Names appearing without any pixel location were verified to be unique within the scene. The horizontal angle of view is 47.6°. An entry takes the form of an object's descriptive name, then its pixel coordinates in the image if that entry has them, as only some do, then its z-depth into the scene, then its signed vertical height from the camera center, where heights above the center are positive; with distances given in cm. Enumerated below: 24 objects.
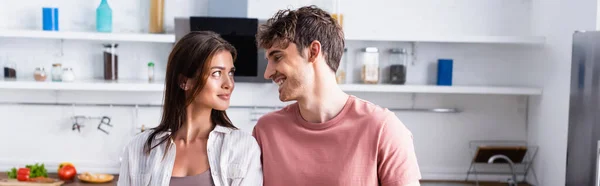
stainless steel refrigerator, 292 -27
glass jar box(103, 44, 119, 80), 377 -9
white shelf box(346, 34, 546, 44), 369 +6
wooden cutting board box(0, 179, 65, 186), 347 -71
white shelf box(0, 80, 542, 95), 359 -21
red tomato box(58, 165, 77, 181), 367 -69
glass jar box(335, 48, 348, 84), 381 -13
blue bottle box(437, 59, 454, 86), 388 -12
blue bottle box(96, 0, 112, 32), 367 +16
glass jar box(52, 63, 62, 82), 375 -15
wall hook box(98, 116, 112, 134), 388 -43
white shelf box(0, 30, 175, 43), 358 +5
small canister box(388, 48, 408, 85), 386 -10
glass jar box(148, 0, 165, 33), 373 +17
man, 168 -20
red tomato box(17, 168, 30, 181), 357 -68
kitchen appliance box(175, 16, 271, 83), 356 +8
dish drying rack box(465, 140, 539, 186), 387 -59
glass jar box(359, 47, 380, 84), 380 -9
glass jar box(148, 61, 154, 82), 377 -14
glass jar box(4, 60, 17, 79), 375 -14
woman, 170 -24
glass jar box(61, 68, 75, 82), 369 -17
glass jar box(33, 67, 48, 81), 366 -16
